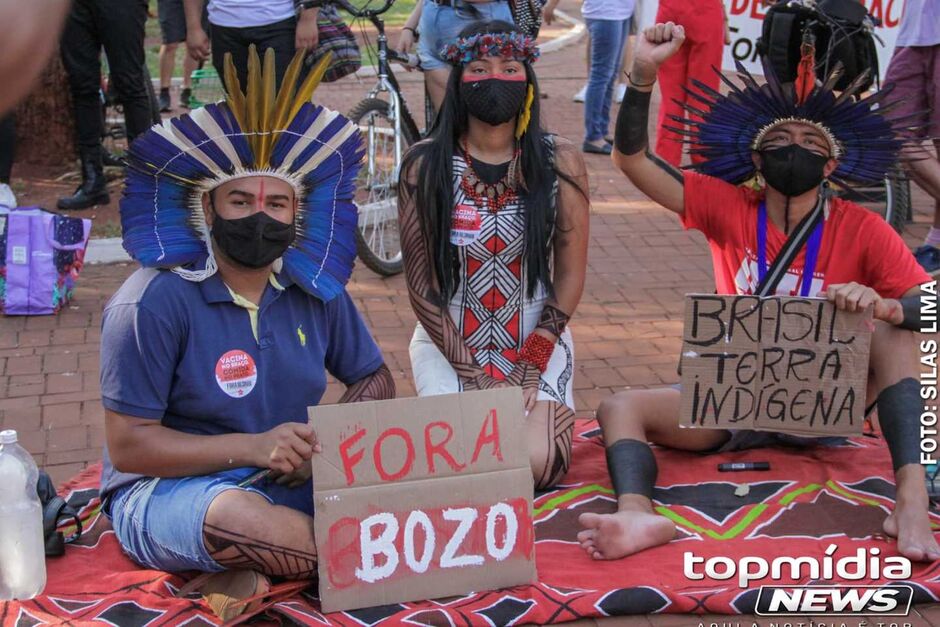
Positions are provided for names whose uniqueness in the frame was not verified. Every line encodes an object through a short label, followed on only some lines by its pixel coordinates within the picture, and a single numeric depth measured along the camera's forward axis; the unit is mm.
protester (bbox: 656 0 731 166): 7207
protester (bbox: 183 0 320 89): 5984
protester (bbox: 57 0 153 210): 6562
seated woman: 3904
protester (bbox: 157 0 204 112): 9766
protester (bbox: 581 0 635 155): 8578
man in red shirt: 3592
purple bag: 5352
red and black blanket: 3039
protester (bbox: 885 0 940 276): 6082
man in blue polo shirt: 3016
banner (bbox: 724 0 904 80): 7098
